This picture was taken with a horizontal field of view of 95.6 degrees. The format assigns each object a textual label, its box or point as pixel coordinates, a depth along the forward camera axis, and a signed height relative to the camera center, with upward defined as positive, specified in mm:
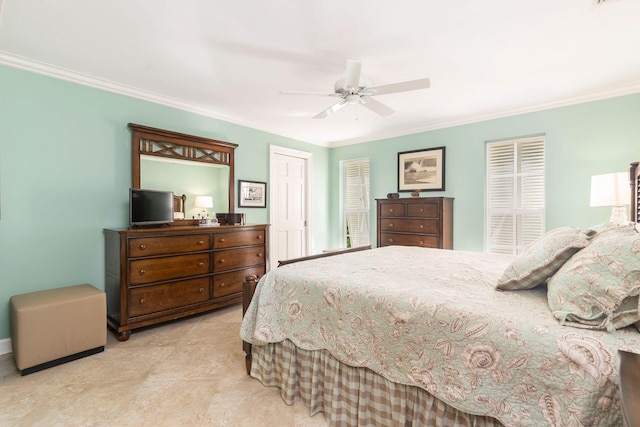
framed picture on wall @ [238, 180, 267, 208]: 4293 +228
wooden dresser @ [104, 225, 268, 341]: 2719 -664
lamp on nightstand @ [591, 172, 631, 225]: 2713 +167
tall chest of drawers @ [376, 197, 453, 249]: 4039 -181
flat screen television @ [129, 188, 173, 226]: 2951 +19
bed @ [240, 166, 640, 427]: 995 -549
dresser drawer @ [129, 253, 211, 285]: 2762 -604
